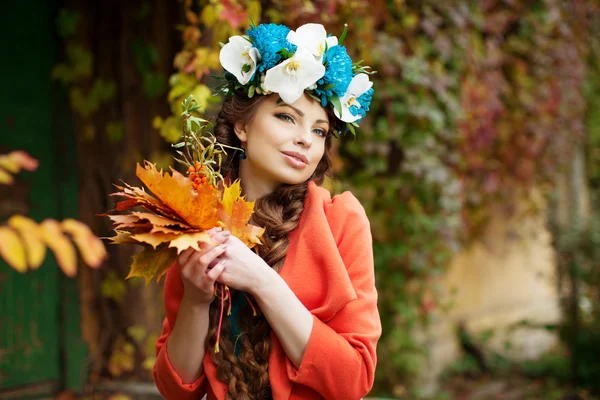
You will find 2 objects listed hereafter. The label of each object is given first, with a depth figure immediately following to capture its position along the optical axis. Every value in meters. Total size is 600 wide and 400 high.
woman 1.54
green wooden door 3.45
